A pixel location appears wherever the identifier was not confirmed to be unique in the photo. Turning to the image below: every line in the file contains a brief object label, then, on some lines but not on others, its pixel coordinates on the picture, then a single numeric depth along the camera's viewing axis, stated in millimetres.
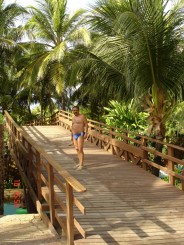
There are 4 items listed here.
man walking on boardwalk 9078
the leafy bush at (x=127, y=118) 17703
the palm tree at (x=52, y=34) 21938
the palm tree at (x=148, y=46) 10094
